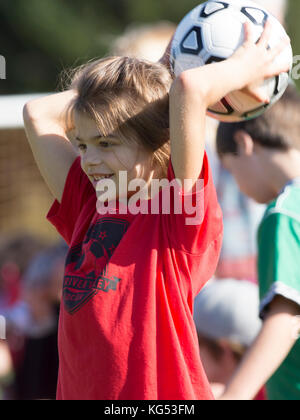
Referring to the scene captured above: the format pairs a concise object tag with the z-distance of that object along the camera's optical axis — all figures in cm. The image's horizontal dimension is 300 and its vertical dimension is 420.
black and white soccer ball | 480
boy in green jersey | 504
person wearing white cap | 792
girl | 426
